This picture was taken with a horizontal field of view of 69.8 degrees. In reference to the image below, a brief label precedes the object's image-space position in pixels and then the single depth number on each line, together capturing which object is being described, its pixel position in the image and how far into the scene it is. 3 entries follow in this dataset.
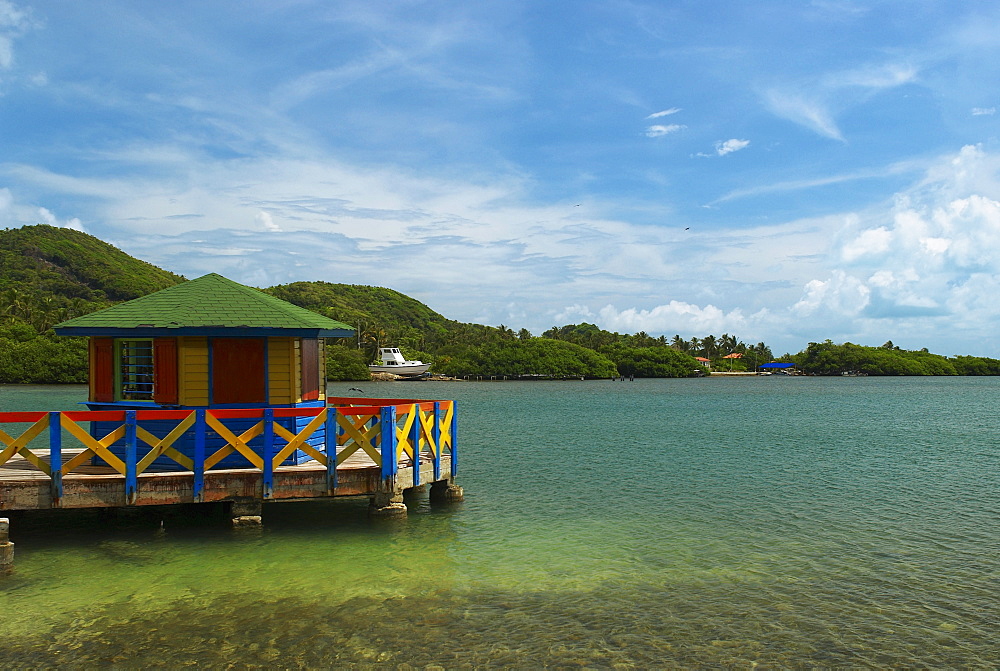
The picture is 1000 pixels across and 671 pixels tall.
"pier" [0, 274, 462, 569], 12.10
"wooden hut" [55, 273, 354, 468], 13.44
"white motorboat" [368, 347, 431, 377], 132.12
